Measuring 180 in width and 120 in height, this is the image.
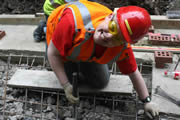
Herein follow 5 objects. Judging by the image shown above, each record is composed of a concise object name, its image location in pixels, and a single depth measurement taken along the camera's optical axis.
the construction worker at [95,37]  1.63
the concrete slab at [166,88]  2.52
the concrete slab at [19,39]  3.76
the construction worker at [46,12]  3.33
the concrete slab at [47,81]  2.90
